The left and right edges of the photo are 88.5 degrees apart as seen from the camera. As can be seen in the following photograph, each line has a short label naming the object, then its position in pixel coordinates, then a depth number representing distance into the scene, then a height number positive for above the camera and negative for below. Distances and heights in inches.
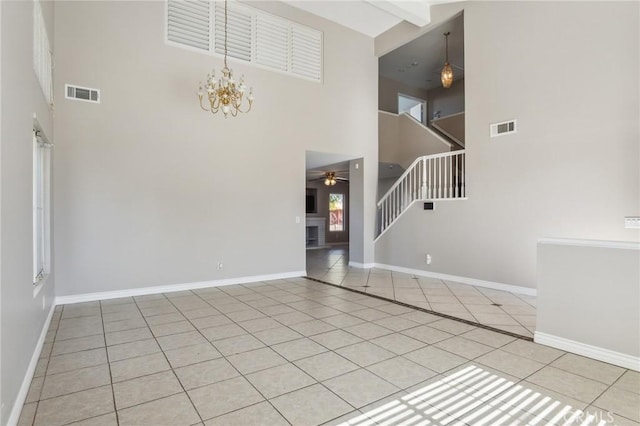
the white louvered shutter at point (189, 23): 199.6 +117.9
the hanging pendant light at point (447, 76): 267.9 +110.4
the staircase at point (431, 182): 238.8 +22.7
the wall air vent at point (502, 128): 199.6 +51.5
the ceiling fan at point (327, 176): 402.9 +48.3
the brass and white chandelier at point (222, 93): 184.4 +68.7
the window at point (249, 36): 203.3 +120.0
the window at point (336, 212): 522.6 -1.0
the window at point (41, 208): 130.6 +2.3
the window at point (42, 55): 114.3 +62.8
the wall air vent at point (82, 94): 172.1 +63.5
